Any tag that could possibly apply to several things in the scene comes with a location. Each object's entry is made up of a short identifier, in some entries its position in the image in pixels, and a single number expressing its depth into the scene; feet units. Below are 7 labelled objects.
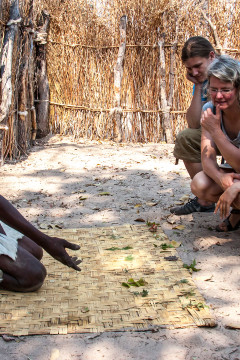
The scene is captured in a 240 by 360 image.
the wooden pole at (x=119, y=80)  23.21
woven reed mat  6.86
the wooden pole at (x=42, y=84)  23.43
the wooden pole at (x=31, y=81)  19.72
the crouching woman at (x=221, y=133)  8.90
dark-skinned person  7.57
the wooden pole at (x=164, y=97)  23.30
